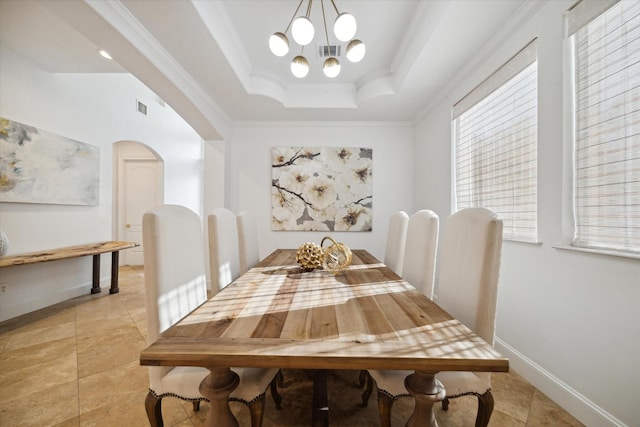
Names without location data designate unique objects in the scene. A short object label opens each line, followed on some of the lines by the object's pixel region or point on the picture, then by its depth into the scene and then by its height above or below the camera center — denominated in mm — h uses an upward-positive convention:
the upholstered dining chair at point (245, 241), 2184 -229
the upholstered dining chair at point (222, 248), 1639 -235
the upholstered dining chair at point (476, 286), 1016 -301
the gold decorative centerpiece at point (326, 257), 1660 -275
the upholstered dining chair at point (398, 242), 2177 -237
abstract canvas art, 2746 +545
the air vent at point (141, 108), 4588 +1887
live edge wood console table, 2506 -446
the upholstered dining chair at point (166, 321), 1012 -429
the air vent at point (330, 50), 2704 +1728
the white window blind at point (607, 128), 1256 +454
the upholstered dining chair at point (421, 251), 1570 -235
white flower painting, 3998 +370
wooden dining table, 665 -361
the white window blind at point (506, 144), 1865 +591
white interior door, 5566 +484
